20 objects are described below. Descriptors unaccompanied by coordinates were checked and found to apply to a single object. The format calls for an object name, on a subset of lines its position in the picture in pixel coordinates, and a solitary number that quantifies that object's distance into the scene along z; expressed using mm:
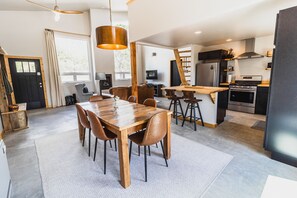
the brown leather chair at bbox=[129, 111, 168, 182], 1742
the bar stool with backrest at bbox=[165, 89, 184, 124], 3954
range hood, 4606
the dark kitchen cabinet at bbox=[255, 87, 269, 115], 4312
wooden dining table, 1714
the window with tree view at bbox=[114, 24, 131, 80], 8499
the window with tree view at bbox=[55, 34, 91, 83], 6578
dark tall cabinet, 1925
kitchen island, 3491
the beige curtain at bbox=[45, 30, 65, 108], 6051
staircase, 5828
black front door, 5559
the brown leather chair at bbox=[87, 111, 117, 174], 1907
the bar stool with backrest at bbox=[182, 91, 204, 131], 3477
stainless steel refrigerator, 5129
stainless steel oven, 4555
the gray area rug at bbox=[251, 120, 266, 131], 3466
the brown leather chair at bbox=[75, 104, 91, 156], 2365
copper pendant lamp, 2156
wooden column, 4563
